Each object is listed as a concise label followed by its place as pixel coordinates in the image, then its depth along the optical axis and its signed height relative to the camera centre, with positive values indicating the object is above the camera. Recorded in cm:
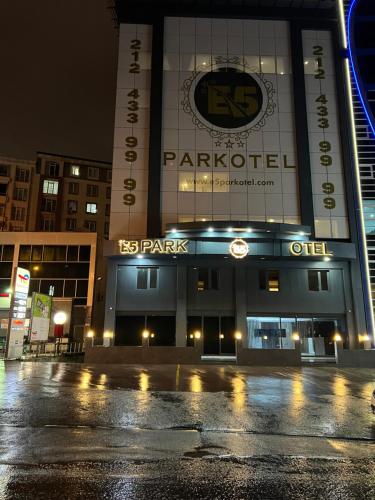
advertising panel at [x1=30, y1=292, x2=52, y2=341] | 2716 +219
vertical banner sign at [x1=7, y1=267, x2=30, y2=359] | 2477 +199
